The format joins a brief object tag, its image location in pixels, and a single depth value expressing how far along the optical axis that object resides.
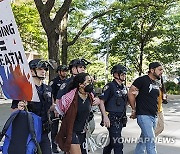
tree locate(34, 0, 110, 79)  11.55
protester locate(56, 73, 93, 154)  4.29
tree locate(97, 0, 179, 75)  22.05
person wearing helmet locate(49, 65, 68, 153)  6.89
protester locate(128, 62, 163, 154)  5.30
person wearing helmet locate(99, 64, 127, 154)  5.34
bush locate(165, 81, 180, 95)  23.91
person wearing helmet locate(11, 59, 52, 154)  3.95
